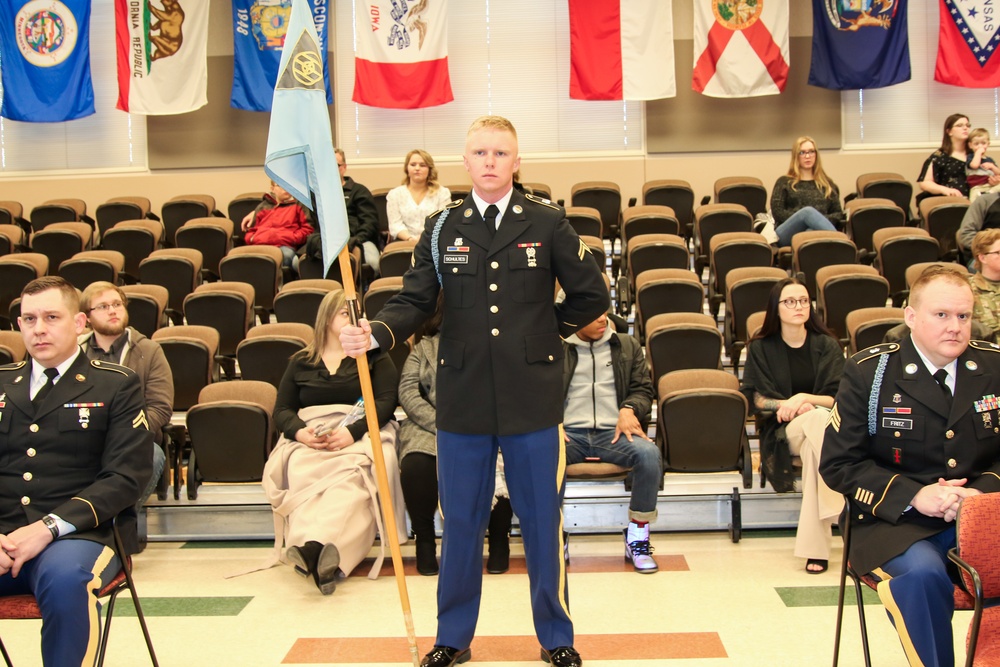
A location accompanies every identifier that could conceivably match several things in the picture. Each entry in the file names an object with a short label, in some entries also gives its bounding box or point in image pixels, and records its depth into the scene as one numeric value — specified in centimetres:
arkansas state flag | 928
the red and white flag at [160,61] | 966
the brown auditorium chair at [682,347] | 536
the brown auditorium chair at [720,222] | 787
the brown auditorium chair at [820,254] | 683
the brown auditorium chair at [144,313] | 623
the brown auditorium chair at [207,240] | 802
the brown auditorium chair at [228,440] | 479
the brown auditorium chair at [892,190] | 891
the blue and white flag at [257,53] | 982
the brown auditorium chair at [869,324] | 526
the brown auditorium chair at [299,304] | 626
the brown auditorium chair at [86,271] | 704
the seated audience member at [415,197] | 751
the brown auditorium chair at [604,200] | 895
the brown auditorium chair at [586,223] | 770
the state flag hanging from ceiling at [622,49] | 946
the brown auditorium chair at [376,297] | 603
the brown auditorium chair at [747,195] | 888
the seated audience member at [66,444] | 292
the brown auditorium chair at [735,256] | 691
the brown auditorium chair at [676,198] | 890
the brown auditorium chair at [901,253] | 684
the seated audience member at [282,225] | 771
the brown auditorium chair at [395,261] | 683
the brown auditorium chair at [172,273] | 702
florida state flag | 942
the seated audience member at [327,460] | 421
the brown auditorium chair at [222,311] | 621
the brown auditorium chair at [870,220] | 770
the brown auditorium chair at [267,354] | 541
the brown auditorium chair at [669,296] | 609
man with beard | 471
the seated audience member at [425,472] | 442
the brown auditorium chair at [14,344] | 545
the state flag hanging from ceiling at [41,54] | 984
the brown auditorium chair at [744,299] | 610
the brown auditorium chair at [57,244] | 799
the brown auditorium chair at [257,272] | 701
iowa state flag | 945
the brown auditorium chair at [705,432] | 468
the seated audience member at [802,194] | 782
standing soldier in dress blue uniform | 306
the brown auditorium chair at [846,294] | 604
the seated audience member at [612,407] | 447
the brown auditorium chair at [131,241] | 801
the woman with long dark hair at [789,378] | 454
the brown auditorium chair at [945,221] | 760
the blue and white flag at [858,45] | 946
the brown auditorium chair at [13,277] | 697
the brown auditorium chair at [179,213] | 907
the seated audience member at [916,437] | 273
